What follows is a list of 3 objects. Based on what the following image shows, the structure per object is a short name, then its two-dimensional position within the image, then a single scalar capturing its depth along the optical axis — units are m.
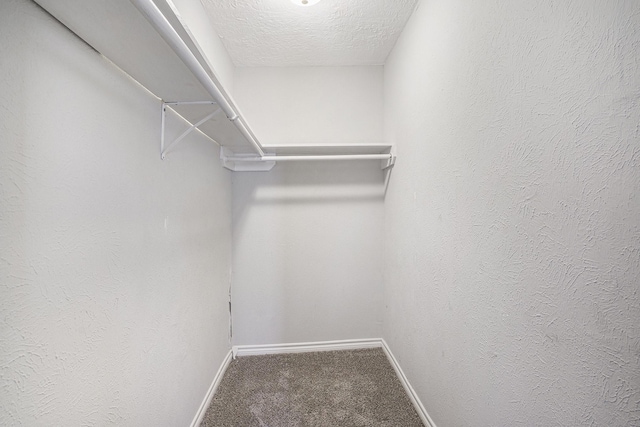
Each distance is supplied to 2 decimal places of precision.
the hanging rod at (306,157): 1.84
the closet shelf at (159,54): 0.60
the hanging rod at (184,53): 0.53
